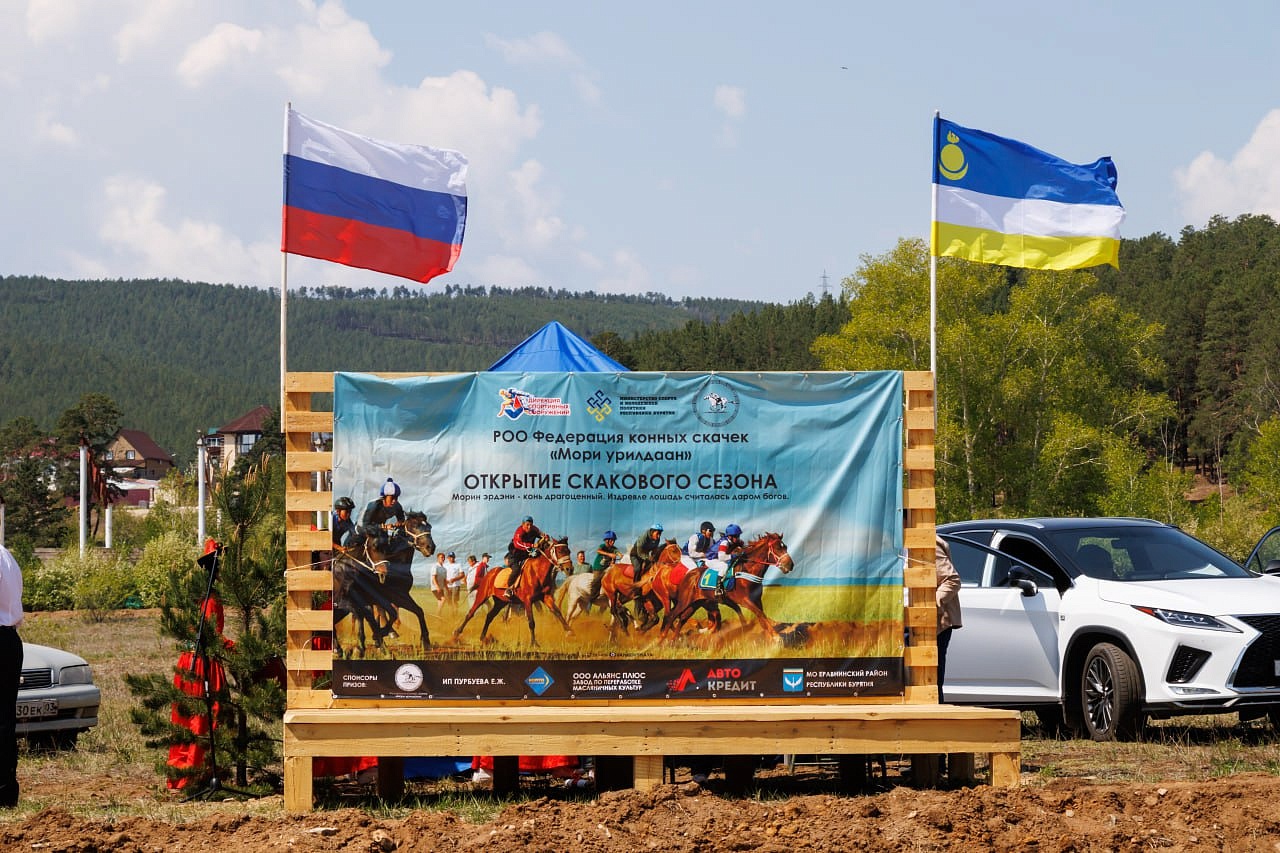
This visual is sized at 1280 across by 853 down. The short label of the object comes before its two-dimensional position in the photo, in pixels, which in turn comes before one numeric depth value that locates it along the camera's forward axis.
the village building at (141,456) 171.62
